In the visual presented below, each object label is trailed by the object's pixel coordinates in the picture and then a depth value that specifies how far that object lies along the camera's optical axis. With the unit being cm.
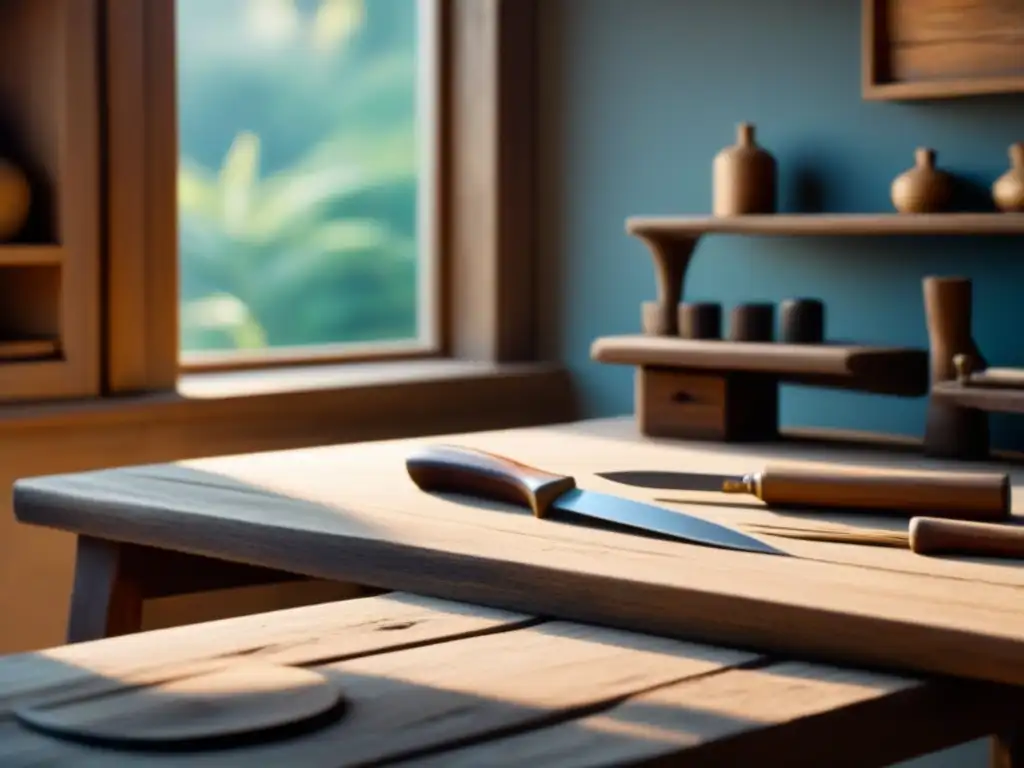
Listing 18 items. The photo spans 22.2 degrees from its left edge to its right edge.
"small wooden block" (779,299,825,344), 340
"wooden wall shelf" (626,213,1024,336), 333
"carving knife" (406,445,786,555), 226
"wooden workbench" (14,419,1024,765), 186
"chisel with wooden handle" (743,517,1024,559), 218
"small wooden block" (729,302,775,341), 342
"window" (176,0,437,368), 411
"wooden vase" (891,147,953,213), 347
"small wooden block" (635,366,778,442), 337
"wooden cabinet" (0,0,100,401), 361
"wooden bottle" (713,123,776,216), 377
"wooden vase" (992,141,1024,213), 331
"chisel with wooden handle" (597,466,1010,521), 238
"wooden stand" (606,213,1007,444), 322
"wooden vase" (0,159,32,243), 358
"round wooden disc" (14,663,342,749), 152
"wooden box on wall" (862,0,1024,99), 346
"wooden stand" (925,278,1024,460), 307
